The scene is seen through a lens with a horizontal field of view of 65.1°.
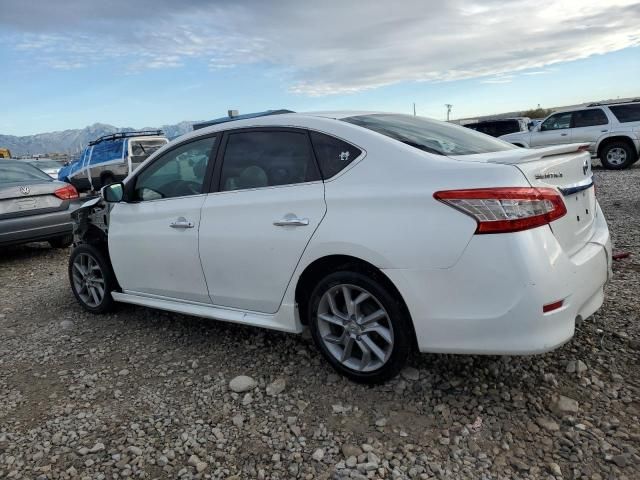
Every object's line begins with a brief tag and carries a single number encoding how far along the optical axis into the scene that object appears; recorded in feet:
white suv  42.11
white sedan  7.84
